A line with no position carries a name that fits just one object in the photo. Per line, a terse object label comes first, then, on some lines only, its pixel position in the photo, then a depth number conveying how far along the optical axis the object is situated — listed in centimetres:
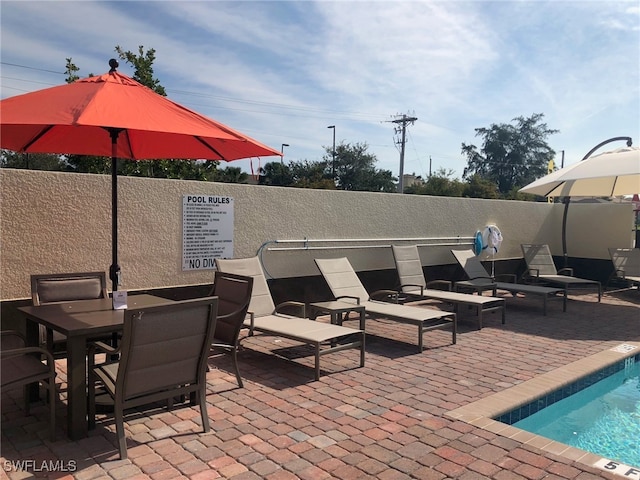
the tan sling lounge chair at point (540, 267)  1037
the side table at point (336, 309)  598
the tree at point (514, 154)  5428
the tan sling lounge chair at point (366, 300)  616
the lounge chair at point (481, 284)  876
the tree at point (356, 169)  4925
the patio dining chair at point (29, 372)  313
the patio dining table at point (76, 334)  333
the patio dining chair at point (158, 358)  310
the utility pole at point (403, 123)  4566
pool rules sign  640
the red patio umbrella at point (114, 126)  325
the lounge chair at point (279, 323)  507
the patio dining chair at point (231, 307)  452
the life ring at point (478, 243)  1068
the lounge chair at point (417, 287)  748
